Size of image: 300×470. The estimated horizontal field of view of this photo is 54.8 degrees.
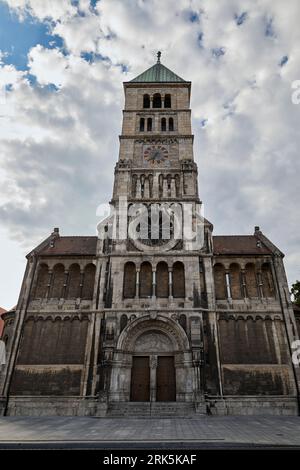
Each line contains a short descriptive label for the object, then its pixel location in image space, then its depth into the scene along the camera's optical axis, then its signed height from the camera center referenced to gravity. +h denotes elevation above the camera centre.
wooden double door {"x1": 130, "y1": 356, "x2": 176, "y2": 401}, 20.59 +0.16
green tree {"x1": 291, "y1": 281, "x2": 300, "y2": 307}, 31.00 +9.12
